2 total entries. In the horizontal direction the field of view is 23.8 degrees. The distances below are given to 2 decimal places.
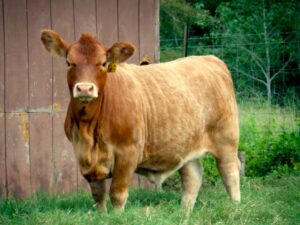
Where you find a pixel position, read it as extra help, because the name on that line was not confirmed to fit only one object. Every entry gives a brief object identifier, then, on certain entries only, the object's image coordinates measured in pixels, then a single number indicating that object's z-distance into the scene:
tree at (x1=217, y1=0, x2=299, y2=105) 22.09
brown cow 6.80
